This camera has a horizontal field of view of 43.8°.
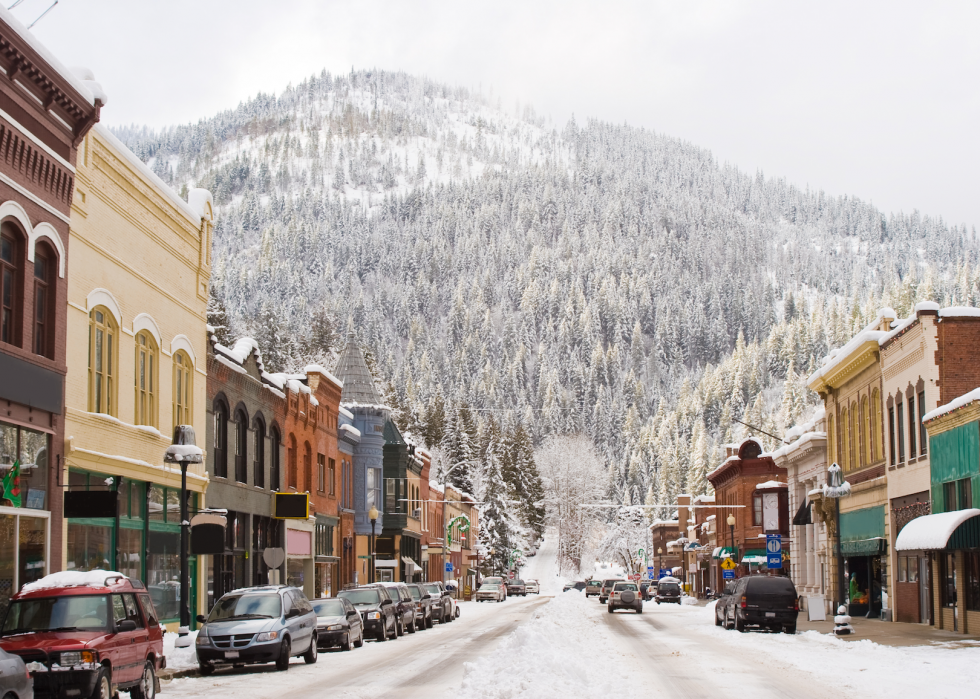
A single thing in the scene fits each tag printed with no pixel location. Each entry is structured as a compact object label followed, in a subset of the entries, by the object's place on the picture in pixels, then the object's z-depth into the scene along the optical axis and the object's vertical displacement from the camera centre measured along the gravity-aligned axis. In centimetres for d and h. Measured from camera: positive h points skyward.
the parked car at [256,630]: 2325 -266
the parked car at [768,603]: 3641 -339
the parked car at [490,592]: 8562 -703
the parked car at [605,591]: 7550 -622
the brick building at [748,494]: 8019 -27
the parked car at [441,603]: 4675 -430
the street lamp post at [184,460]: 2681 +76
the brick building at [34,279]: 2291 +432
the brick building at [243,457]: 3800 +124
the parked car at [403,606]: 3769 -357
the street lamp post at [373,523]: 5728 -158
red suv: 1591 -192
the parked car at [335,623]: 2989 -321
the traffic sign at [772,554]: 5084 -272
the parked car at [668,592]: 8044 -666
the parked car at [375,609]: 3434 -330
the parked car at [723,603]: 4010 -378
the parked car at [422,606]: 4197 -395
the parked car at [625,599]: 5838 -515
